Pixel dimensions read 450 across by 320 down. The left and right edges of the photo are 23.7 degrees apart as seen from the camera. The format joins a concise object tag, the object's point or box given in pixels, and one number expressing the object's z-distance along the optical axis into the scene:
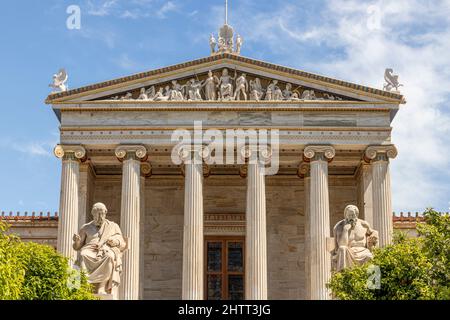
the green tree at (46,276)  32.28
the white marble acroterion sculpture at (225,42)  51.44
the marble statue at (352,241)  35.41
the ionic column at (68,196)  48.06
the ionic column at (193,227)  47.66
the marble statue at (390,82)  50.78
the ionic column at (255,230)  47.47
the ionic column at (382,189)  48.12
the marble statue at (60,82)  50.84
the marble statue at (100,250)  33.31
